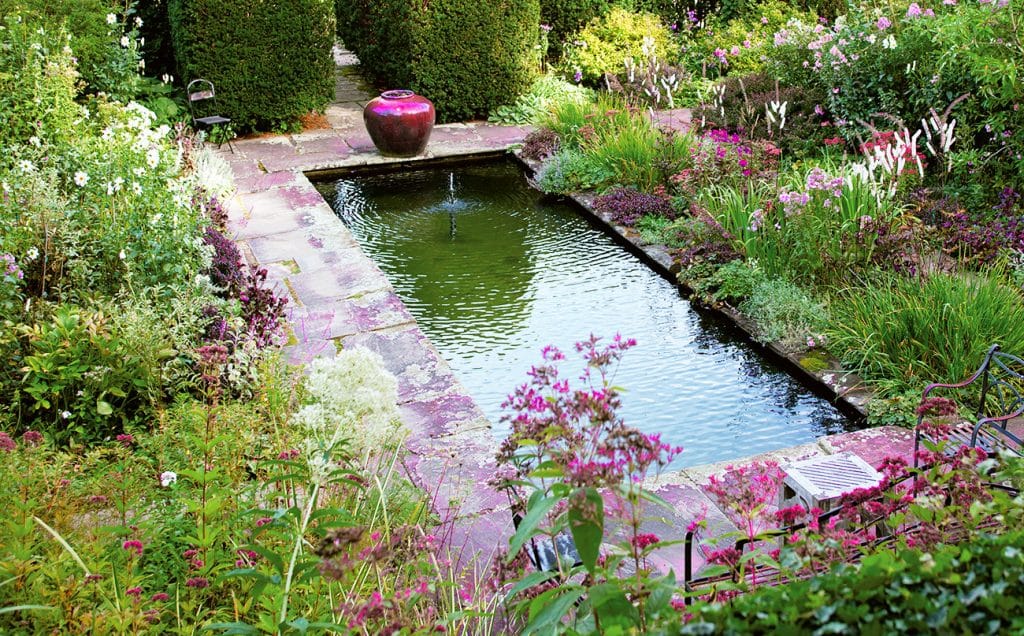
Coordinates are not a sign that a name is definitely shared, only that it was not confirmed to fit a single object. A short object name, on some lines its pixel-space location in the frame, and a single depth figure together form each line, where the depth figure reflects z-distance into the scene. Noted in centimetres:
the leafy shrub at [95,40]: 806
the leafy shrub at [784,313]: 504
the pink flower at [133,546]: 230
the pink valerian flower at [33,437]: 294
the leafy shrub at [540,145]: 850
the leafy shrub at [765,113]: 766
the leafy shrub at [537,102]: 977
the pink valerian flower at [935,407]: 259
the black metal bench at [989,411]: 297
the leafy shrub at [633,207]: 691
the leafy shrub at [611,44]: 1045
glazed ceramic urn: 848
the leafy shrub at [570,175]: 763
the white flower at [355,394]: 235
